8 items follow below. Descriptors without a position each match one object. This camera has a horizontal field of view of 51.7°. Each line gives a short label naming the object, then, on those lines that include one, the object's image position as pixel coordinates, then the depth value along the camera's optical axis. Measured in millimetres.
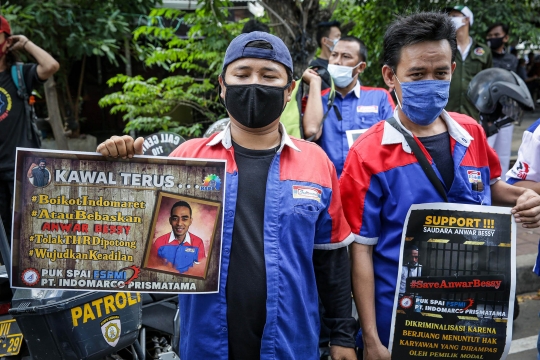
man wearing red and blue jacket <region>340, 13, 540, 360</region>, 2131
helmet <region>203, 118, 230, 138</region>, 4039
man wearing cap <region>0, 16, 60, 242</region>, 4359
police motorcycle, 2500
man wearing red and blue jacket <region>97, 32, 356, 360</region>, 1960
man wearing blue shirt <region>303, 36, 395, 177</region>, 4051
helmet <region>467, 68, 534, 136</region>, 3623
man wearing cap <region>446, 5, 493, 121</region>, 6035
